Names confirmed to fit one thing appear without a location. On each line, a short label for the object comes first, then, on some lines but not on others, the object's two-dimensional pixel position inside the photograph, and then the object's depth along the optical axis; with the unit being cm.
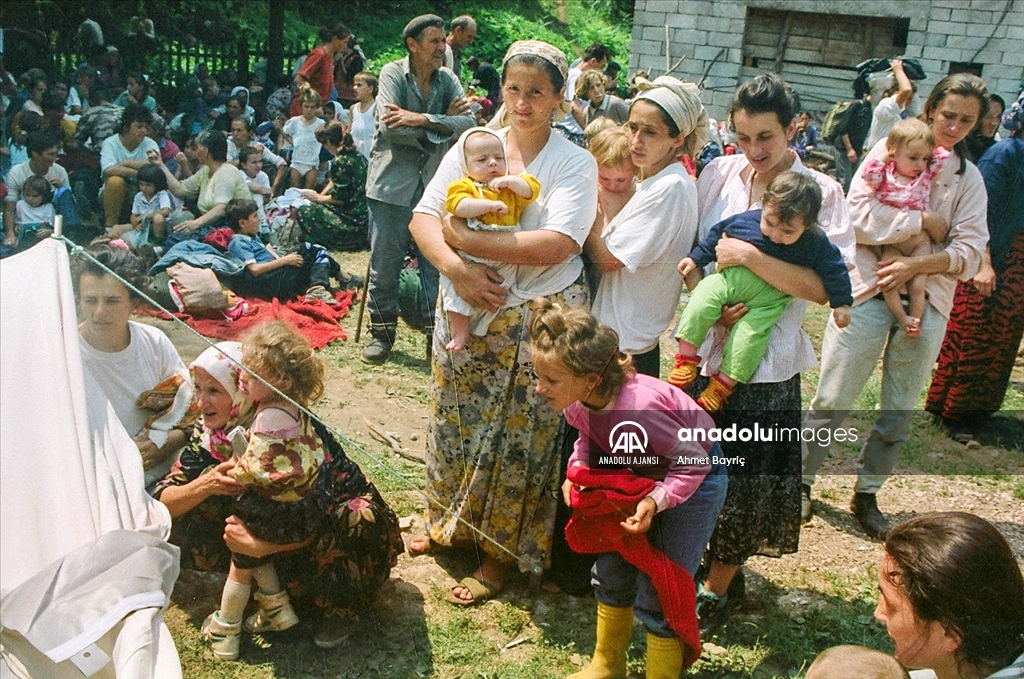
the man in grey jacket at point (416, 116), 418
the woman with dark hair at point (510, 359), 265
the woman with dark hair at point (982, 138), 478
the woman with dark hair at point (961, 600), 174
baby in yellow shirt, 258
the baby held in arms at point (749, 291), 267
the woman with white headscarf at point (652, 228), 268
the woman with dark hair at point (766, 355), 270
